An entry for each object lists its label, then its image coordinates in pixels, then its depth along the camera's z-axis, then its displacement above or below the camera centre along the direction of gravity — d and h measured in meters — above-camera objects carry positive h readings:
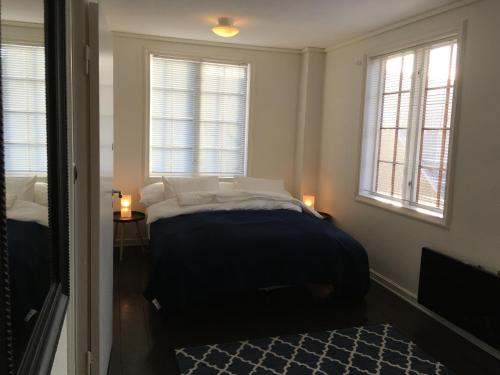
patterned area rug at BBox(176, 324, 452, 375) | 2.52 -1.33
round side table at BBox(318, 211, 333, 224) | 4.88 -0.85
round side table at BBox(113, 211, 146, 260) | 4.29 -0.86
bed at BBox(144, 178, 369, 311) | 2.98 -0.86
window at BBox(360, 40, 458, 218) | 3.40 +0.16
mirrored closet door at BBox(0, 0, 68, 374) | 0.72 -0.11
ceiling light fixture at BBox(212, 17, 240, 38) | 3.85 +0.99
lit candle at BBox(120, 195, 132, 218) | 4.46 -0.75
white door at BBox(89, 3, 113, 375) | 1.95 -0.24
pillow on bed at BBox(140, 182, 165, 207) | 4.46 -0.63
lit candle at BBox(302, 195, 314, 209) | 5.01 -0.69
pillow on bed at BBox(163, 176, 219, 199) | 4.46 -0.51
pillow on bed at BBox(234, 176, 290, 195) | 4.79 -0.51
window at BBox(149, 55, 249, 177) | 4.86 +0.22
